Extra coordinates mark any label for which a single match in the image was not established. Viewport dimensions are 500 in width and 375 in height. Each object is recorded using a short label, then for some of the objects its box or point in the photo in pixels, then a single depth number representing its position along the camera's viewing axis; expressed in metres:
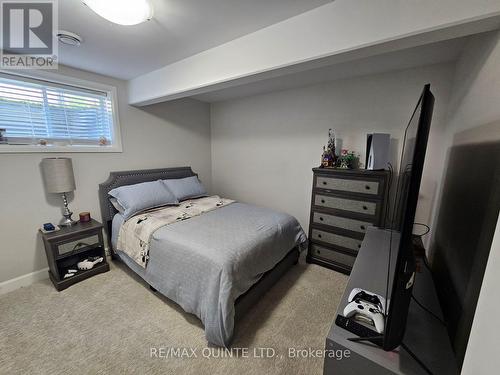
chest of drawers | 2.10
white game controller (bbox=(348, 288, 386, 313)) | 1.06
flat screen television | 0.66
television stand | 0.82
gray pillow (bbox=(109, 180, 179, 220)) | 2.35
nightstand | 1.99
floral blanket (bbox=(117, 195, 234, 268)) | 1.96
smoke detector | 1.55
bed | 1.44
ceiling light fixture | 1.14
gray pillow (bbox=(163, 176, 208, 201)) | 2.88
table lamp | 2.02
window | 1.95
